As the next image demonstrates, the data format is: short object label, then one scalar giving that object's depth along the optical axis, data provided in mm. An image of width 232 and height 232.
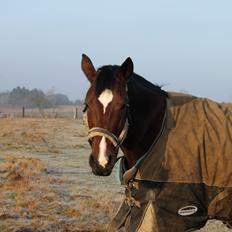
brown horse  5802
